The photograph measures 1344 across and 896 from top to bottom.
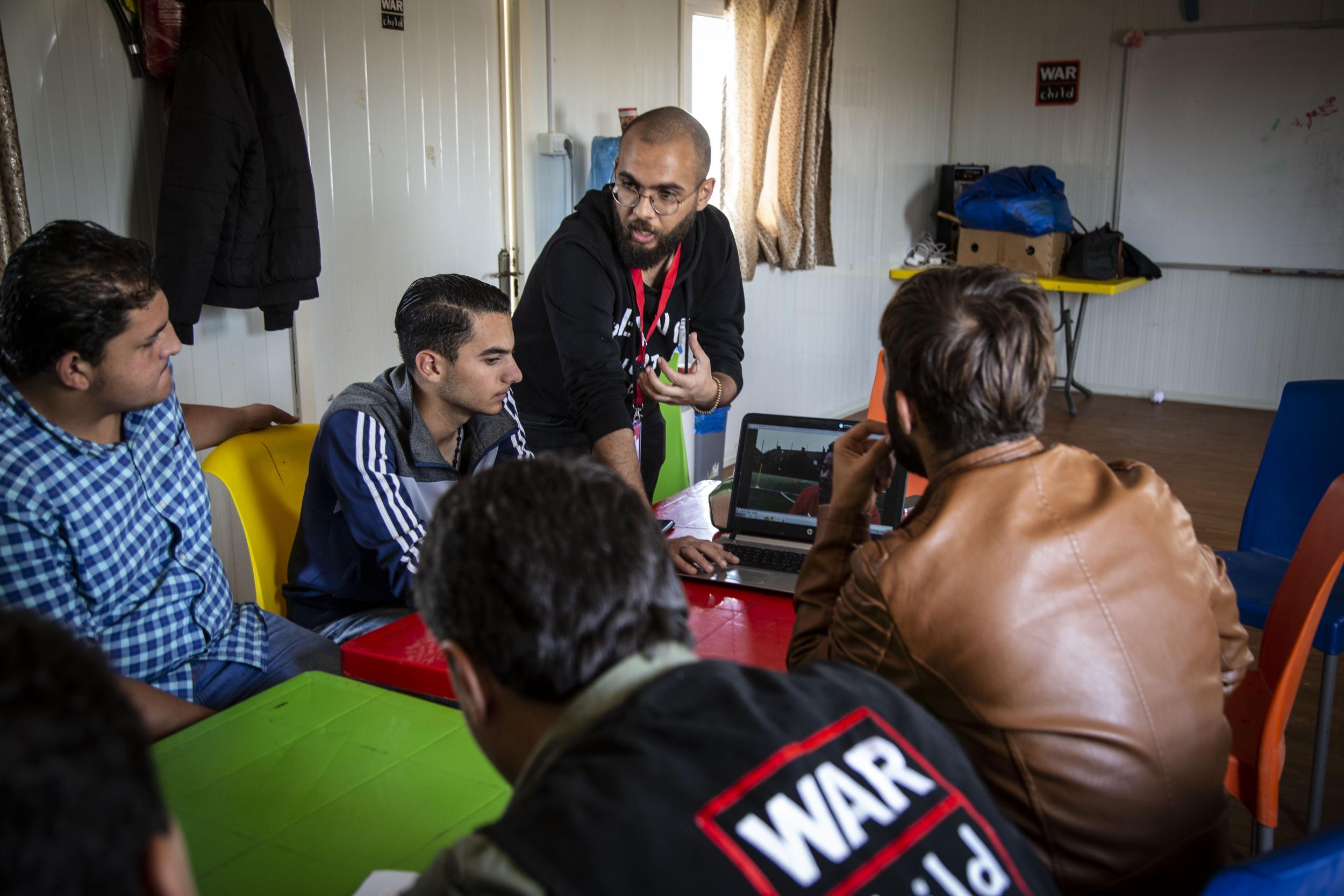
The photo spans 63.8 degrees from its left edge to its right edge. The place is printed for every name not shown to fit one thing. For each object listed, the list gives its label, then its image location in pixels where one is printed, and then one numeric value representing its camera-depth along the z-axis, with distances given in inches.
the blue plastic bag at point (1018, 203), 266.5
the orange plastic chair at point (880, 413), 111.6
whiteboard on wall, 269.0
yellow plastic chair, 84.2
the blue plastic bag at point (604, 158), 169.8
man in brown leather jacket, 44.1
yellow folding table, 259.6
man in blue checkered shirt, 63.5
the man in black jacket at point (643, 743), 27.0
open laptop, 84.9
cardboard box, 269.9
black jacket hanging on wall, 109.2
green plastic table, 44.9
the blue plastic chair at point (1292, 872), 32.9
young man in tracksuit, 78.2
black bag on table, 269.4
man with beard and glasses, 96.0
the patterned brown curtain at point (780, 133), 208.8
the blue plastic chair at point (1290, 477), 105.7
